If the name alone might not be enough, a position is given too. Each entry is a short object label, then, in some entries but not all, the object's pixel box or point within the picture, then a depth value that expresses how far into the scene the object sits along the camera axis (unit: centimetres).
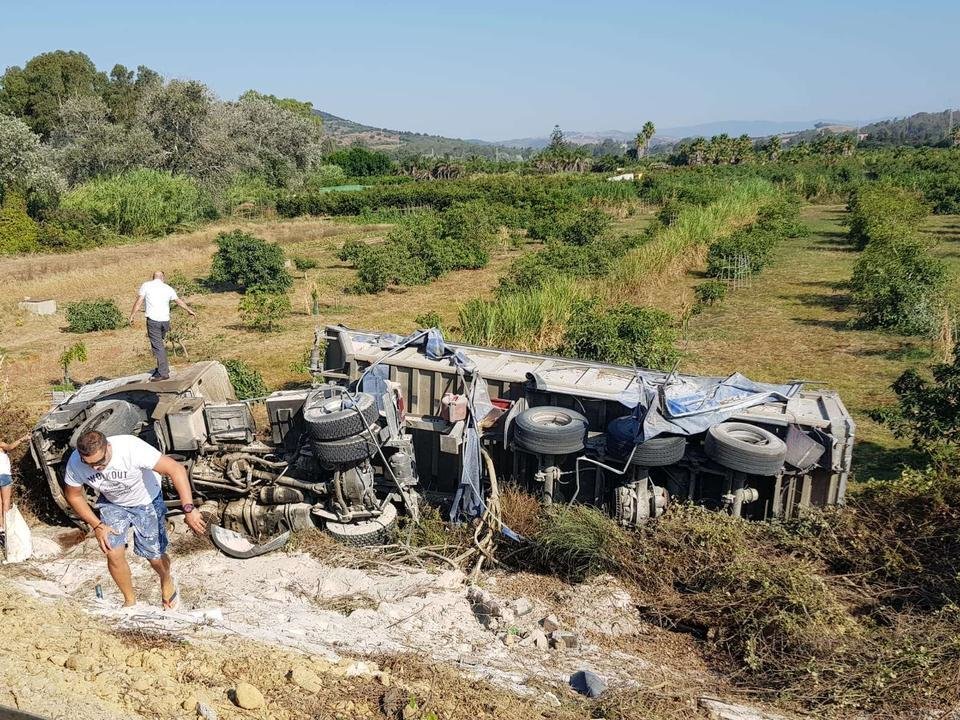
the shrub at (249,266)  2155
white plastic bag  689
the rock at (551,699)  485
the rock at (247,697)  446
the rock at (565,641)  568
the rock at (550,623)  594
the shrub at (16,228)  2820
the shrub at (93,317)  1731
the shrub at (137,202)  3281
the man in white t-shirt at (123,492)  522
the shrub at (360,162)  7675
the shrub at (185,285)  2159
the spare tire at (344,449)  701
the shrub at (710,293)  1927
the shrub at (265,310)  1741
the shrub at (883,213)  2426
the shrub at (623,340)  1177
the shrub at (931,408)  838
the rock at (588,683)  501
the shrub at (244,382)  1117
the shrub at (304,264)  2527
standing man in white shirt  1064
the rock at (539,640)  569
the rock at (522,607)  619
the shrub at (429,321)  1556
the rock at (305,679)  474
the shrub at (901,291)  1536
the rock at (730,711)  481
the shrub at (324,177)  5154
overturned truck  688
